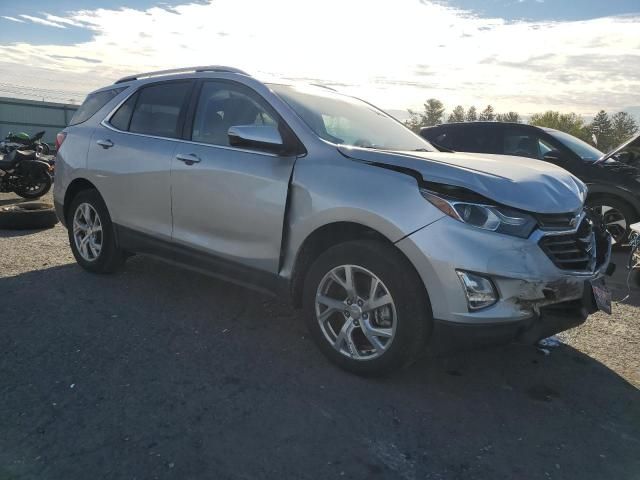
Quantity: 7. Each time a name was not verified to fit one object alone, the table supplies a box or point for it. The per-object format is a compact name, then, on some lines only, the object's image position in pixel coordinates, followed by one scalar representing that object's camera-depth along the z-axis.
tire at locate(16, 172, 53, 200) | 10.17
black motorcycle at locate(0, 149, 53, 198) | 9.88
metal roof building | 22.48
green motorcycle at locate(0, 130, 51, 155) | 10.44
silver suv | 2.84
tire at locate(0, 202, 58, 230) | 6.96
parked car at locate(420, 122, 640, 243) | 7.05
